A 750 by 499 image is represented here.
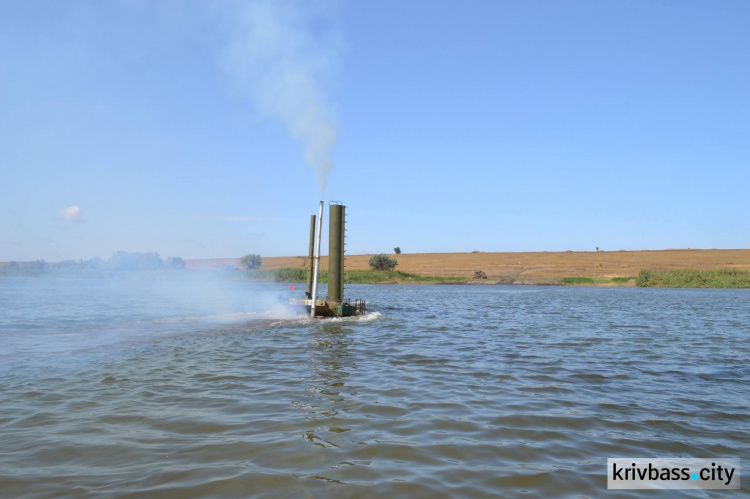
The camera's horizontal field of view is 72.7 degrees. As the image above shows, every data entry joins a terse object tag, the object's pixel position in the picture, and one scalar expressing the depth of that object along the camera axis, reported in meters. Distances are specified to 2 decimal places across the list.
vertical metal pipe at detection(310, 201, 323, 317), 24.90
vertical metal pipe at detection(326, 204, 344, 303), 25.58
